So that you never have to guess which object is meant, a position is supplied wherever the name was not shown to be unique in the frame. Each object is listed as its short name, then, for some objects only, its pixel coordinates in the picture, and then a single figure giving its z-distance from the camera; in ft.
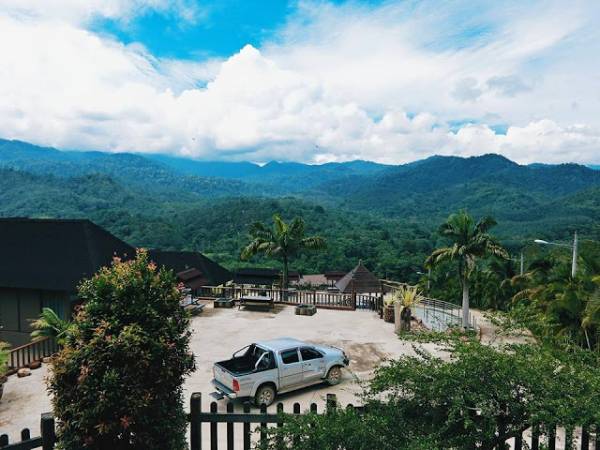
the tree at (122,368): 15.40
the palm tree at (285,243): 82.99
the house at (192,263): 96.99
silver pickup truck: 29.71
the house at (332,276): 197.88
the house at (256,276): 152.05
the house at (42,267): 48.75
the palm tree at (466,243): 58.23
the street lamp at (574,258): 59.21
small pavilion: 66.49
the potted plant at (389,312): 57.26
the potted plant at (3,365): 30.68
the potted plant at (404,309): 51.80
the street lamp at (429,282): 148.91
